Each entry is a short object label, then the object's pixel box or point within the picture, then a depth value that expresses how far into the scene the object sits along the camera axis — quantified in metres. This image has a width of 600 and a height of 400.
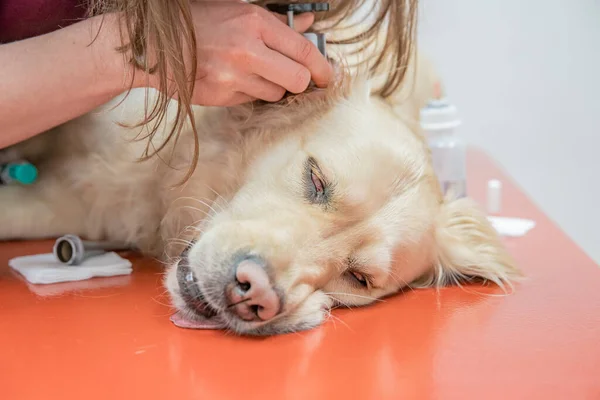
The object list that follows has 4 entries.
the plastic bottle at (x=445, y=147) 2.14
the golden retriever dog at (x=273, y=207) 1.22
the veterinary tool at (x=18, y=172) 1.68
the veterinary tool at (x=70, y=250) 1.43
